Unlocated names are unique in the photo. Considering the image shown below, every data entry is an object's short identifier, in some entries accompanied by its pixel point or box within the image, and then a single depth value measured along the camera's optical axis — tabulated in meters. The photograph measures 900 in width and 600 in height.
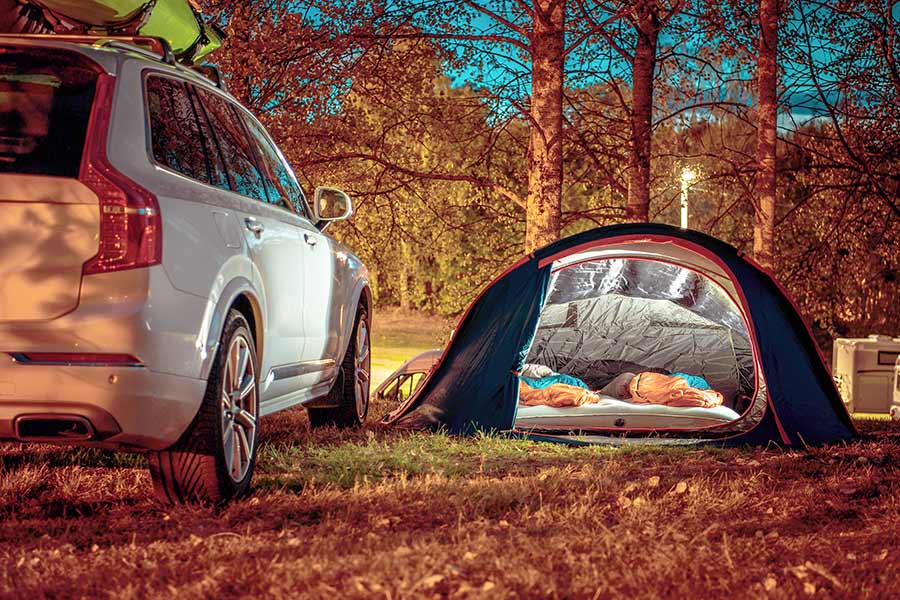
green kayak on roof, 6.05
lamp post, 18.16
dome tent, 8.20
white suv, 4.36
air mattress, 8.80
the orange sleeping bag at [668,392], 9.20
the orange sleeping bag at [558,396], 9.09
